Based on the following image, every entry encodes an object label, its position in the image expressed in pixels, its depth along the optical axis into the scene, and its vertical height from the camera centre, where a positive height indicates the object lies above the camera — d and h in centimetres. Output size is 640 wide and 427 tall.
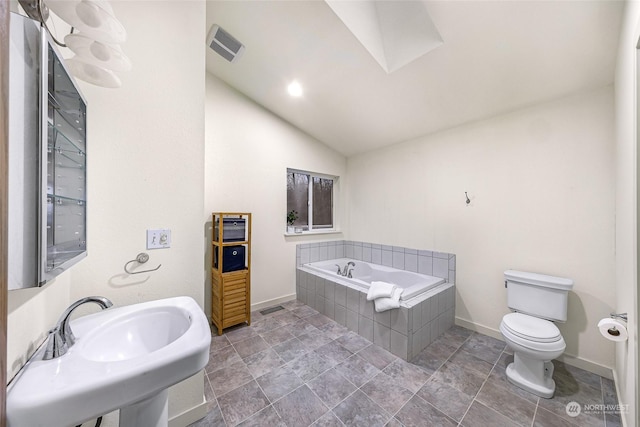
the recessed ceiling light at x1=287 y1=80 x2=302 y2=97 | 247 +142
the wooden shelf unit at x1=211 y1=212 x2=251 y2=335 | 236 -76
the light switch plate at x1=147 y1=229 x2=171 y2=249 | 128 -14
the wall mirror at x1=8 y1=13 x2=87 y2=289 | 53 +16
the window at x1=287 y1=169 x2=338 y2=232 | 345 +22
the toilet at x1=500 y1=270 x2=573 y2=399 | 157 -85
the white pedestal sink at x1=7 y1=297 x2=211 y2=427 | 56 -47
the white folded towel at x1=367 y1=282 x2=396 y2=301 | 215 -75
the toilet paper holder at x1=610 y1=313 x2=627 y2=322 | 126 -58
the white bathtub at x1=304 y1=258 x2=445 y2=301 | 238 -79
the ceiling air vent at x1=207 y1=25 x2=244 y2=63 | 204 +162
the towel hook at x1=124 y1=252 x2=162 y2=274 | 123 -25
